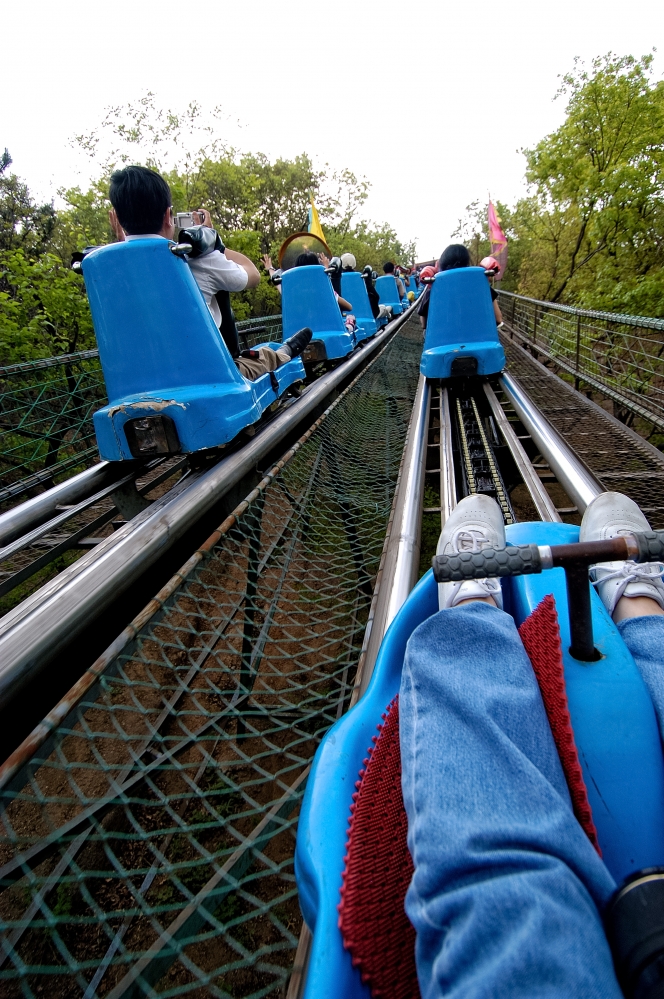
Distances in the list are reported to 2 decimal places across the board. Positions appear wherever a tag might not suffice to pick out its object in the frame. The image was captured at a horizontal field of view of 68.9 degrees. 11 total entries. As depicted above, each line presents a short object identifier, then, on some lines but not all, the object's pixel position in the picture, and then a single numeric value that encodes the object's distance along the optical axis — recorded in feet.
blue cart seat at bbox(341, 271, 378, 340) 22.98
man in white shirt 6.31
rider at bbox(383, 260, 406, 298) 40.02
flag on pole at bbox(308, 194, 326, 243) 26.57
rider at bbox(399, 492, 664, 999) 1.33
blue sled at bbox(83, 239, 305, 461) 6.26
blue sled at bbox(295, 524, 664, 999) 1.77
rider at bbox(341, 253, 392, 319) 18.91
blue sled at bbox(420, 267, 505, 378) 12.68
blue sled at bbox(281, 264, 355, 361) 15.06
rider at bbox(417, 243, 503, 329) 14.14
